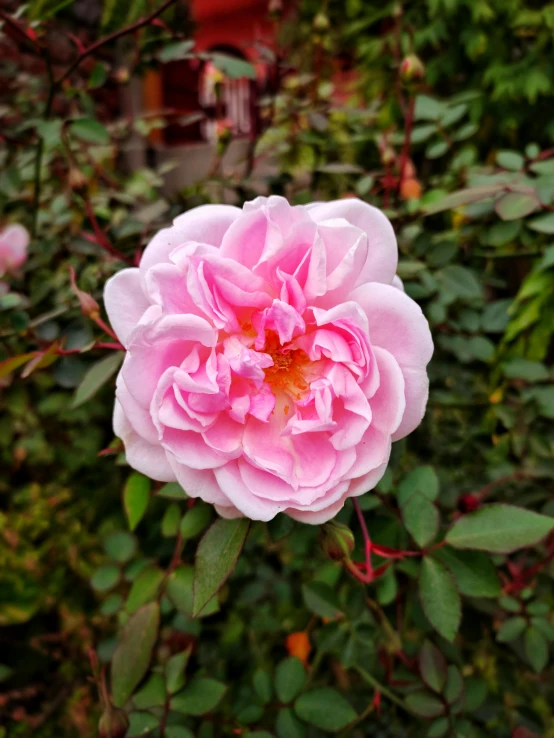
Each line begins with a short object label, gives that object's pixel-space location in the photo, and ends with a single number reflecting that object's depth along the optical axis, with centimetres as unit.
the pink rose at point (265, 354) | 14
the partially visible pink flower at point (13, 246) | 28
